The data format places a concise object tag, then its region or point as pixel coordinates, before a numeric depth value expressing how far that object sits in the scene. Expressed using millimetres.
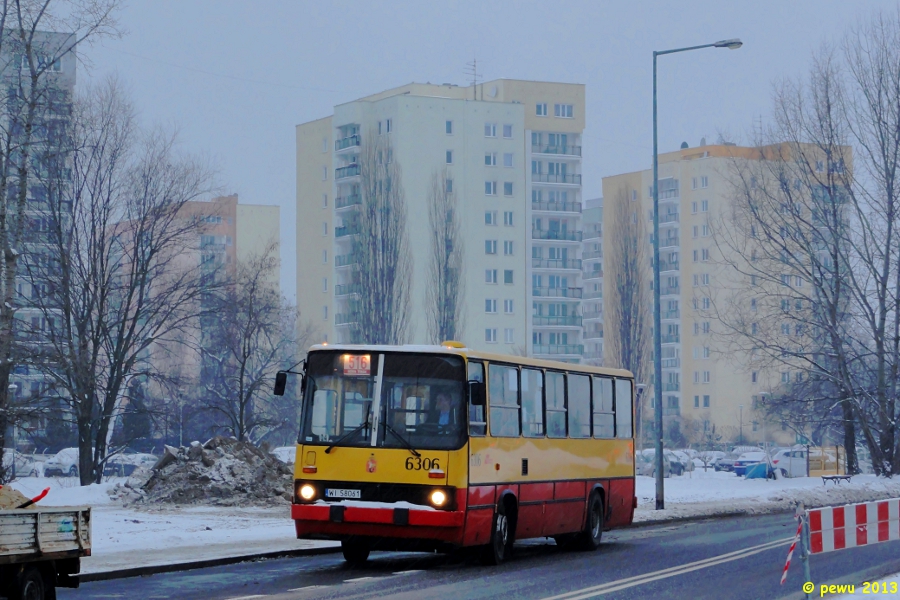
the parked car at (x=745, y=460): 73100
